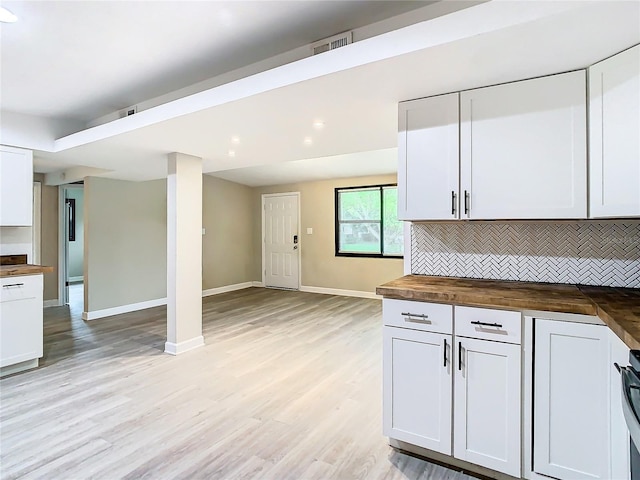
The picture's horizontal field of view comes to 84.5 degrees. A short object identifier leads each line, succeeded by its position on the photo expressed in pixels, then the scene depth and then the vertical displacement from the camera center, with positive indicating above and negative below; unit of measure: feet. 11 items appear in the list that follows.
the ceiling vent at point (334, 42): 6.40 +3.66
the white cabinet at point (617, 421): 4.46 -2.38
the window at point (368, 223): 21.26 +1.10
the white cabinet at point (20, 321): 10.14 -2.42
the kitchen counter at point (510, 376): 4.92 -2.13
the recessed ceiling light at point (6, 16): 6.01 +3.90
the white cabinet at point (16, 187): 11.03 +1.68
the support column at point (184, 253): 12.10 -0.47
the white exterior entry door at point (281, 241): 24.54 -0.08
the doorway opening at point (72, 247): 19.54 -0.53
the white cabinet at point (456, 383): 5.51 -2.40
